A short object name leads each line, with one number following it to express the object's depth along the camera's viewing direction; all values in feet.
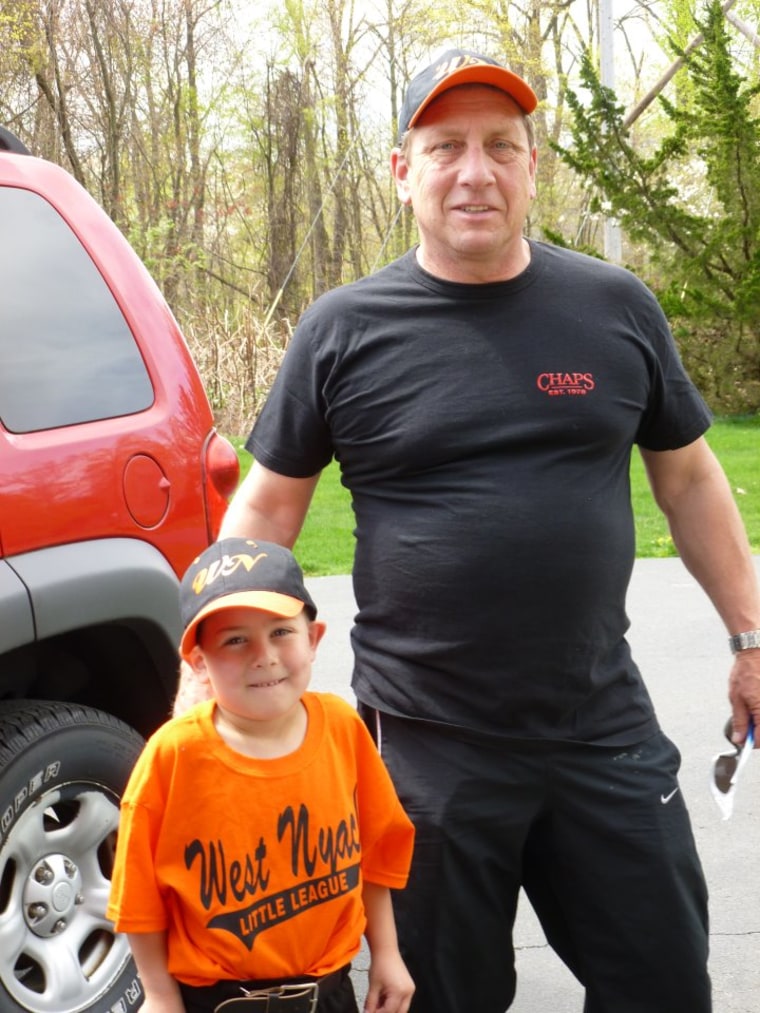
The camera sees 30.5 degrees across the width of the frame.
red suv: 9.81
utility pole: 86.43
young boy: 6.90
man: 8.23
